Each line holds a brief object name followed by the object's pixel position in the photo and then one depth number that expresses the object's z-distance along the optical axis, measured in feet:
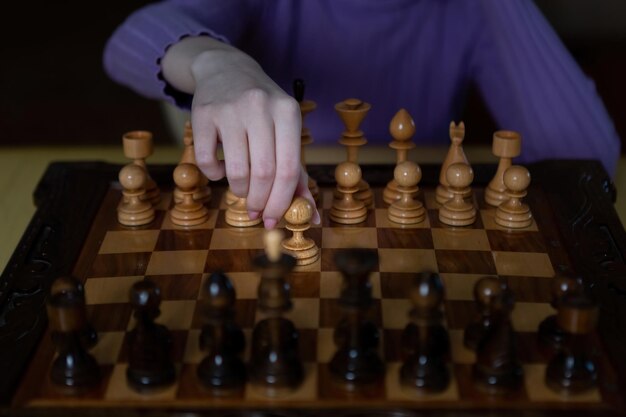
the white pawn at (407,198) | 3.36
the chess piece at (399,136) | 3.50
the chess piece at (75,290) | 2.82
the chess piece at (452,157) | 3.51
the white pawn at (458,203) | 3.36
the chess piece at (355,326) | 2.73
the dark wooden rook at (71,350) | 2.76
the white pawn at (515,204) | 3.34
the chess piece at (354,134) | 3.47
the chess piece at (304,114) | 3.42
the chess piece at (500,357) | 2.74
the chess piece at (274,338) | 2.72
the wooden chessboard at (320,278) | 2.74
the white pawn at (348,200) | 3.37
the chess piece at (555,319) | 2.82
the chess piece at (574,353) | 2.73
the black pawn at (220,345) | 2.74
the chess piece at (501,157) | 3.44
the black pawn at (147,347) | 2.76
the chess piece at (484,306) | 2.80
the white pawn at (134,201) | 3.39
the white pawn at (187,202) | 3.38
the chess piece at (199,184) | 3.46
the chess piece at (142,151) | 3.48
